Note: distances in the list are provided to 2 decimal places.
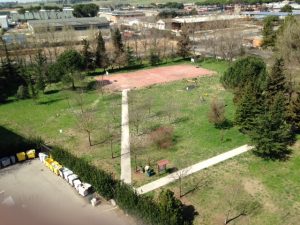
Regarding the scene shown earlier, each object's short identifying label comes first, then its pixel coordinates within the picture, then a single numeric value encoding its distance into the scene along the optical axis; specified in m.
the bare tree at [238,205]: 18.41
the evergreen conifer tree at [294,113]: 27.14
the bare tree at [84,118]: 28.80
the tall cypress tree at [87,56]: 48.35
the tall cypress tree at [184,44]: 55.75
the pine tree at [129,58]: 52.09
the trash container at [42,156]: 24.94
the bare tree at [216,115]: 29.02
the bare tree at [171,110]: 32.75
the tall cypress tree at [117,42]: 52.86
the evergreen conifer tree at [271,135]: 23.48
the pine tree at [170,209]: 16.23
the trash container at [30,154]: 25.62
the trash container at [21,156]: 25.34
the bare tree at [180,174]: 21.02
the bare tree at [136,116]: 30.38
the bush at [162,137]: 26.80
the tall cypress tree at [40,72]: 40.17
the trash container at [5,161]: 24.63
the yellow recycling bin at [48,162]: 24.06
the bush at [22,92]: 39.12
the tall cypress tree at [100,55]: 49.69
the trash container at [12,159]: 25.03
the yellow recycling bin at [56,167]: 23.05
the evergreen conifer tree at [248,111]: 27.28
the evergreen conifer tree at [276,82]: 30.08
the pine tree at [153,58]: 53.85
